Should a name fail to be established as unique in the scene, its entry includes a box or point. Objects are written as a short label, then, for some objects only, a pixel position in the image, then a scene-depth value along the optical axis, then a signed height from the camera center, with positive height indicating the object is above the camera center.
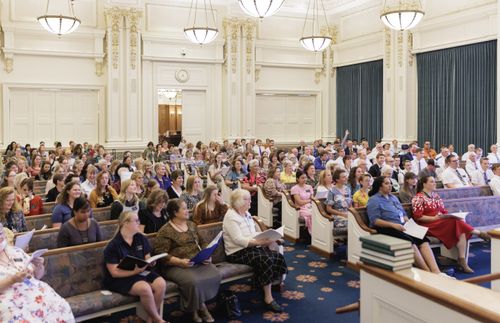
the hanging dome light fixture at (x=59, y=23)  12.30 +3.22
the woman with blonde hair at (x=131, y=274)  4.07 -1.00
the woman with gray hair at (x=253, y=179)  8.94 -0.48
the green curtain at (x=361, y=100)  15.95 +1.75
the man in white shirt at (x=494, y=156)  11.11 -0.08
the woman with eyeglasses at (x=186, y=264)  4.29 -1.00
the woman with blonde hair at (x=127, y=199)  5.80 -0.55
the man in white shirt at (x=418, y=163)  10.70 -0.23
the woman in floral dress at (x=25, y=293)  3.29 -0.95
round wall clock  15.95 +2.45
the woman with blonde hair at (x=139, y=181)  6.47 -0.36
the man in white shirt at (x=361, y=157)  10.39 -0.09
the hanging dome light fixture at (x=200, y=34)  13.59 +3.24
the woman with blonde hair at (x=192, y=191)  6.50 -0.50
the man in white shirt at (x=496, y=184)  7.74 -0.49
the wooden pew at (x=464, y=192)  7.31 -0.60
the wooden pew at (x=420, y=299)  2.38 -0.74
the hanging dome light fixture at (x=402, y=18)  11.14 +3.00
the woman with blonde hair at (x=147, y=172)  8.27 -0.32
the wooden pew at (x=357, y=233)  5.91 -0.95
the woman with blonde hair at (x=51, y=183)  6.97 -0.44
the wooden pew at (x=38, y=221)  5.46 -0.74
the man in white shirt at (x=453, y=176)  8.73 -0.41
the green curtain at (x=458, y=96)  12.55 +1.49
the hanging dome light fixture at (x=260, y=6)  10.08 +2.97
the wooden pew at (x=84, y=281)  3.94 -1.06
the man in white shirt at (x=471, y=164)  9.89 -0.23
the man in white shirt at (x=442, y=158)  10.64 -0.12
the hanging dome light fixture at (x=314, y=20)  17.38 +4.62
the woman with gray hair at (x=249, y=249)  4.78 -0.95
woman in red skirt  6.07 -0.85
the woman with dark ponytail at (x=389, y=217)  5.46 -0.74
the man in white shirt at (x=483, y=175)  9.30 -0.42
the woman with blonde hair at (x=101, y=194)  6.38 -0.53
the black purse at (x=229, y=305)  4.56 -1.39
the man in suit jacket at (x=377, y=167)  9.65 -0.28
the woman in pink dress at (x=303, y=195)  7.29 -0.63
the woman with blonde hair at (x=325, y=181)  7.15 -0.41
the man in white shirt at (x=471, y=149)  11.07 +0.07
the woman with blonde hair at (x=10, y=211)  4.91 -0.57
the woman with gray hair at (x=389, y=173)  8.10 -0.34
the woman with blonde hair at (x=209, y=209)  5.51 -0.61
